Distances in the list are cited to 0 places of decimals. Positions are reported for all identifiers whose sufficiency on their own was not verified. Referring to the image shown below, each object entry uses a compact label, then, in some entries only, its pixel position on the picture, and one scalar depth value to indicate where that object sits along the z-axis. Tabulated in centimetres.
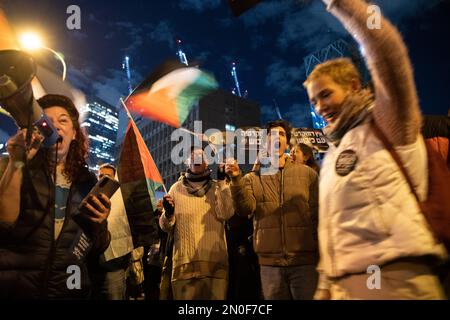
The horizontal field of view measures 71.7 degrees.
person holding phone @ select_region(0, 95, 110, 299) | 204
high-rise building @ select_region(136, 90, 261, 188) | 6638
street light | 295
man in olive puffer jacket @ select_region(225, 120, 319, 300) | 339
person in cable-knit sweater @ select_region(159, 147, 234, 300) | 387
